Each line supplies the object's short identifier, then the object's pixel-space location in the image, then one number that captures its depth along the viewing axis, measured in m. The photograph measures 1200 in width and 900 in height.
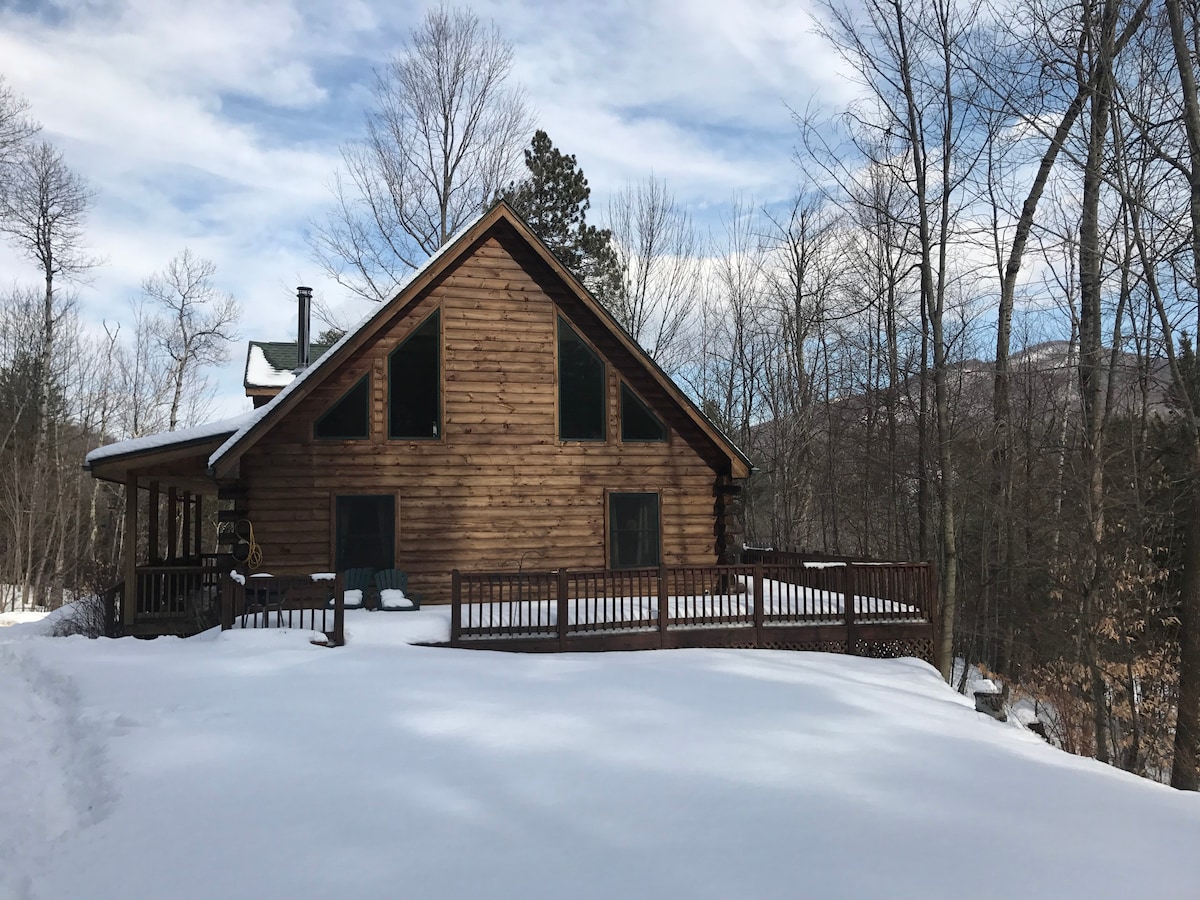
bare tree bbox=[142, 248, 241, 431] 33.44
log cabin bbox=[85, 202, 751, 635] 12.78
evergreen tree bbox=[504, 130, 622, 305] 26.81
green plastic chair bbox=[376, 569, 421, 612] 12.82
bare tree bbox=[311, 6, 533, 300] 25.33
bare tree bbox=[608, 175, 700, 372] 30.38
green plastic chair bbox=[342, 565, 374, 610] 12.84
